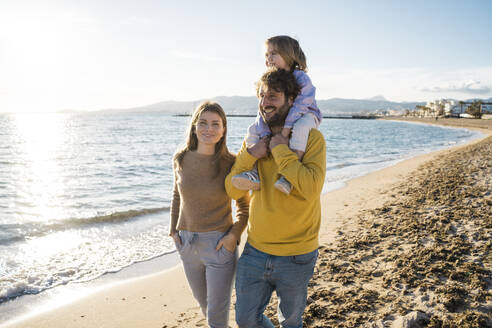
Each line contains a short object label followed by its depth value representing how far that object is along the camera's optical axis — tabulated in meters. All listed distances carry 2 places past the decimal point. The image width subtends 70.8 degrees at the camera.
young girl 1.97
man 2.03
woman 2.39
